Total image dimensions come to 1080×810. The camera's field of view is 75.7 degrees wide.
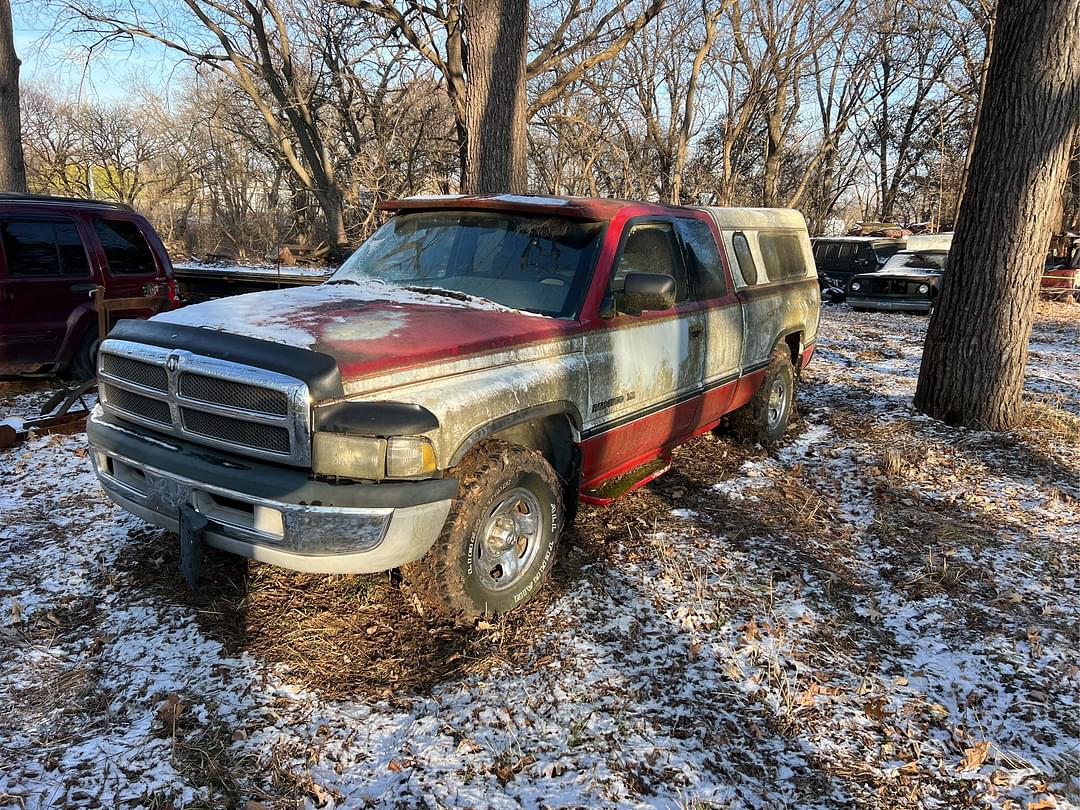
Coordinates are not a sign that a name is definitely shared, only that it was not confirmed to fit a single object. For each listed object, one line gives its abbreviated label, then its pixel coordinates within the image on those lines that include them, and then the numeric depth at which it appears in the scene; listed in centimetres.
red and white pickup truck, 270
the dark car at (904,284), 1541
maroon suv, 681
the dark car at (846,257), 1931
